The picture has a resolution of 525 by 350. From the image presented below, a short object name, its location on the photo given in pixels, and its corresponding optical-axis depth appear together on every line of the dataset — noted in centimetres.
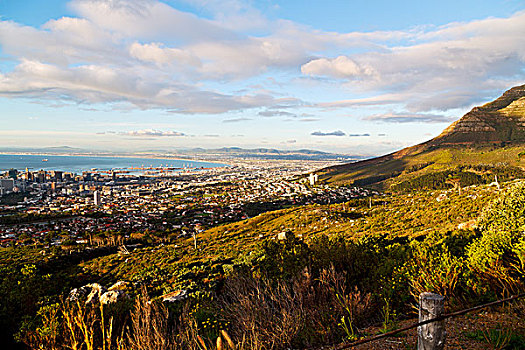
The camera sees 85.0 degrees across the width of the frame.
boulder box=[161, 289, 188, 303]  1184
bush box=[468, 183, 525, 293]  627
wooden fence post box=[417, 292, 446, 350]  313
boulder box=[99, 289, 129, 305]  1259
